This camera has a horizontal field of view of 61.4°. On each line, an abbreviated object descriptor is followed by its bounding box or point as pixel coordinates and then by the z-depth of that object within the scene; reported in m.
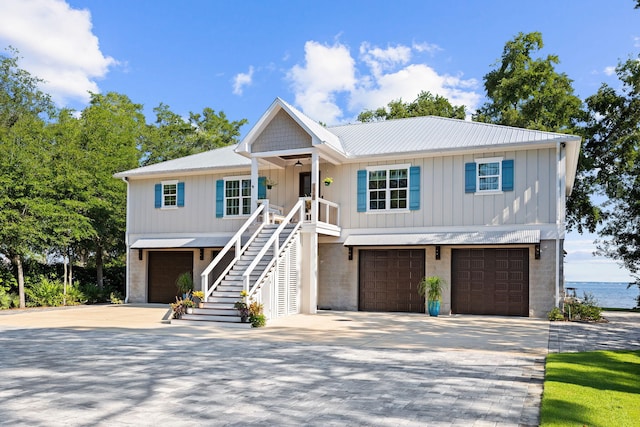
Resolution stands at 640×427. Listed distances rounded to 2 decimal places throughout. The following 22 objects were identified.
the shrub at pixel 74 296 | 21.99
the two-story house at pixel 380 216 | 16.91
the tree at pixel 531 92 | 27.55
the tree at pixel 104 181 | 24.12
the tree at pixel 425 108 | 33.12
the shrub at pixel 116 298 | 23.02
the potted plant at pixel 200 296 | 15.48
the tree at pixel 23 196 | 19.66
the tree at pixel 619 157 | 27.19
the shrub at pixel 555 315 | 16.34
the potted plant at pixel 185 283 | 21.36
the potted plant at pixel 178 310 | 15.22
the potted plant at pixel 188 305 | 15.25
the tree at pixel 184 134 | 37.25
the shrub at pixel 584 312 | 16.44
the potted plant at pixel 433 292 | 17.50
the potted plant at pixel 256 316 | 14.21
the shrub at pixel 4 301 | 19.63
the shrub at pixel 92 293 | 22.95
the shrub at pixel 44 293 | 21.02
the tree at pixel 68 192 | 21.28
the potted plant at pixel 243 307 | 14.44
